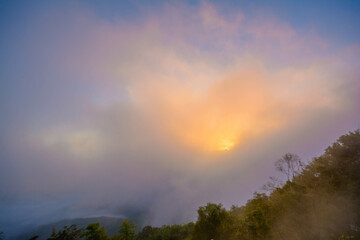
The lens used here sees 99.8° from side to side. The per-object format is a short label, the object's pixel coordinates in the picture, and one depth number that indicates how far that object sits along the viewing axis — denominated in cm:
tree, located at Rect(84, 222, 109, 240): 4400
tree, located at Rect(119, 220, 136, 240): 4982
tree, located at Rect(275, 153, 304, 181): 4914
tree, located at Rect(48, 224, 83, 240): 2452
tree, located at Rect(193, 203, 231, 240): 4406
